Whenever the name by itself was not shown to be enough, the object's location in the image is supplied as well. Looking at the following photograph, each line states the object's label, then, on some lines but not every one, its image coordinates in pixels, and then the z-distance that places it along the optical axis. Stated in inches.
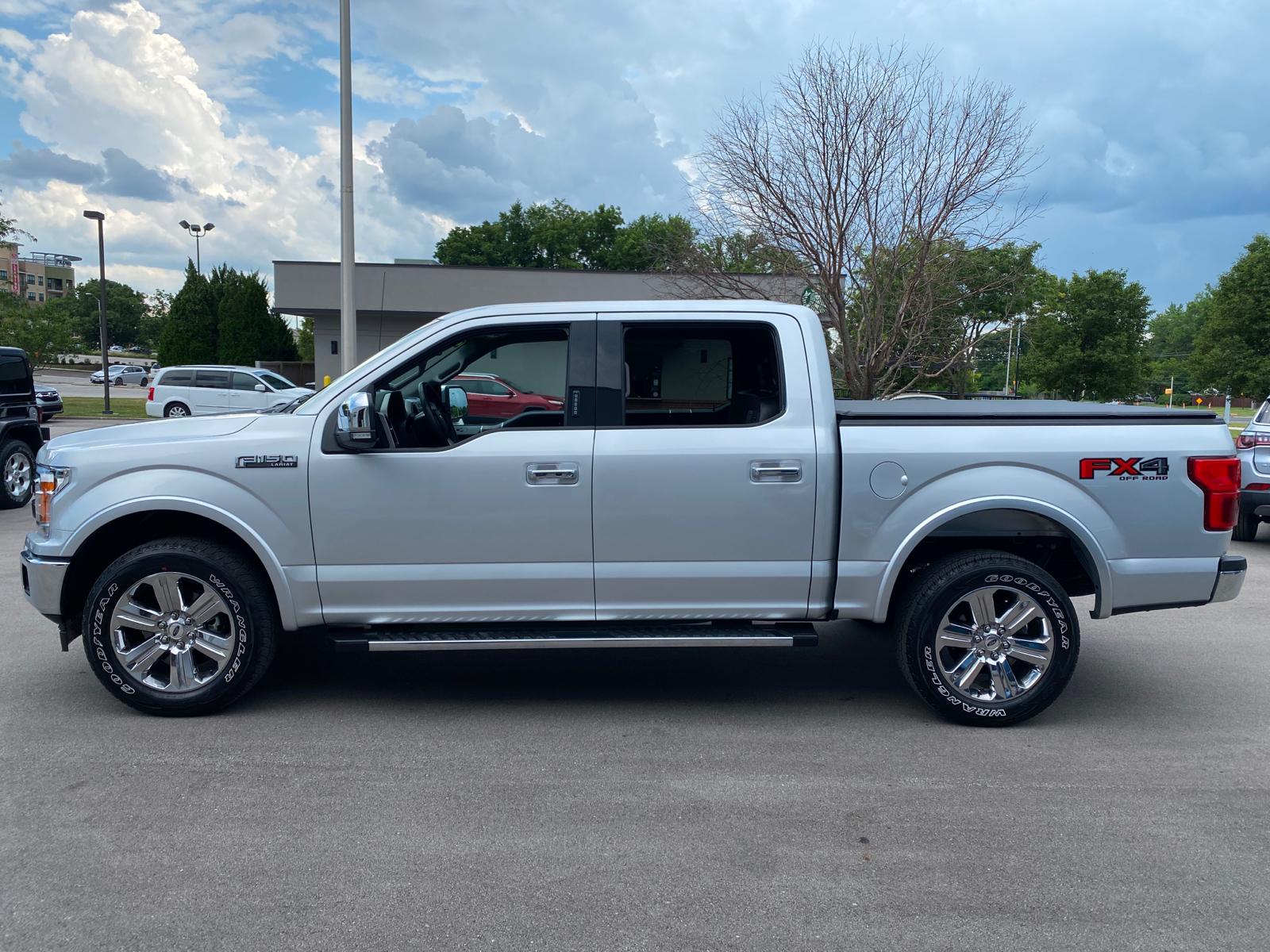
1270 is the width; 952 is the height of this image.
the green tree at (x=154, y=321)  4725.9
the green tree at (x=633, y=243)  2991.9
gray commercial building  1418.6
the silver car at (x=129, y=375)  2820.4
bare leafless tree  703.1
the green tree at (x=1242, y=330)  1550.2
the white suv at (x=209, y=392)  1184.2
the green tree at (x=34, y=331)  1461.6
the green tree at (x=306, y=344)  2807.6
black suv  493.7
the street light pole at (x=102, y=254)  1331.2
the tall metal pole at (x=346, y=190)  617.6
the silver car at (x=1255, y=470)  400.2
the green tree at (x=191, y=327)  1878.7
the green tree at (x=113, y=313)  4643.2
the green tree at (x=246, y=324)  1850.4
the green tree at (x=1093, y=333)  1882.4
